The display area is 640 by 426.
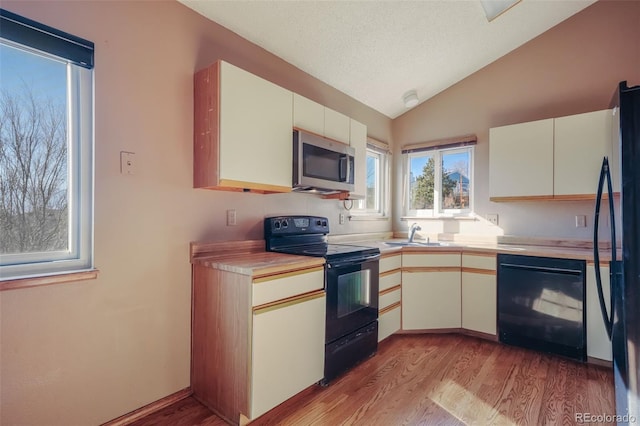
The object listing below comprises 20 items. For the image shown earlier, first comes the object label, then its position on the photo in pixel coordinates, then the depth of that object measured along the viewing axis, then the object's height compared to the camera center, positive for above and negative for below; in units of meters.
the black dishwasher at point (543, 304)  2.46 -0.71
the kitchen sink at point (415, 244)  3.16 -0.30
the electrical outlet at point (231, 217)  2.22 -0.02
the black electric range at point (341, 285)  2.13 -0.51
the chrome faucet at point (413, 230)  3.50 -0.18
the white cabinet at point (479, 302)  2.84 -0.78
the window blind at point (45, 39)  1.36 +0.79
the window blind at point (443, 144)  3.45 +0.79
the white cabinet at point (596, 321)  2.37 -0.79
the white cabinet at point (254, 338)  1.67 -0.69
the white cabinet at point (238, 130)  1.85 +0.51
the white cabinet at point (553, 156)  2.57 +0.50
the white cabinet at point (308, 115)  2.29 +0.73
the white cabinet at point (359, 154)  2.87 +0.55
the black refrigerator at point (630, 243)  1.41 -0.12
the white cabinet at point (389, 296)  2.76 -0.72
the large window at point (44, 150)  1.43 +0.30
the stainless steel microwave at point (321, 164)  2.28 +0.39
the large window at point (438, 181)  3.56 +0.38
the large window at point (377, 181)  3.79 +0.39
